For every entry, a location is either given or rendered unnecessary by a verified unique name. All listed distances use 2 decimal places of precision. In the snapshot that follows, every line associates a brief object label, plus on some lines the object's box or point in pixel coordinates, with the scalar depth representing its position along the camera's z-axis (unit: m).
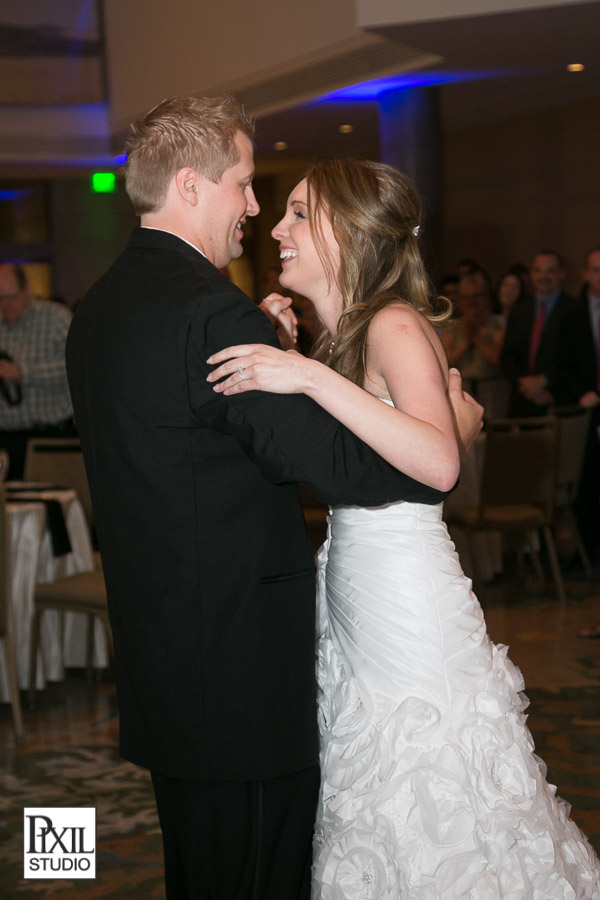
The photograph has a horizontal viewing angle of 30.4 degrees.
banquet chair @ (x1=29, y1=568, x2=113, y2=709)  4.51
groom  1.63
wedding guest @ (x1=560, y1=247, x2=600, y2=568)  6.84
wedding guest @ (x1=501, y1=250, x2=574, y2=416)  7.13
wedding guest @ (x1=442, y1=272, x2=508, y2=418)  7.25
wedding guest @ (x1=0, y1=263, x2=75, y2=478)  6.51
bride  1.93
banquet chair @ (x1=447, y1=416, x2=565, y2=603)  5.76
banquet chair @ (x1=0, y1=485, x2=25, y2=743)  4.25
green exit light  9.01
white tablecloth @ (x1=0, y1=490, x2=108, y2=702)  4.66
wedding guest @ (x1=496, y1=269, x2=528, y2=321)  8.35
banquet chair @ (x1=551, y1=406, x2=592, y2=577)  6.29
